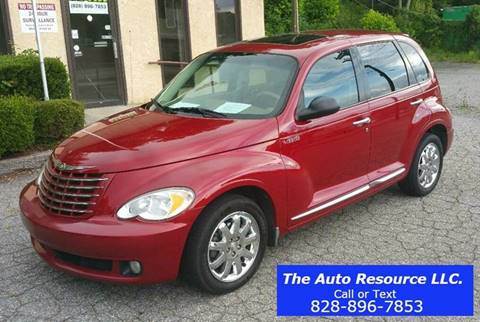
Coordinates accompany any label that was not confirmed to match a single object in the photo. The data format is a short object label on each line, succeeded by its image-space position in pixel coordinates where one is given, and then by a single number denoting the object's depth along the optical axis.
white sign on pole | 9.28
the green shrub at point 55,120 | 7.03
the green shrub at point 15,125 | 6.54
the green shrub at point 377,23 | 22.36
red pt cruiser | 3.32
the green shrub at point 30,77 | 7.72
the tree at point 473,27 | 25.47
